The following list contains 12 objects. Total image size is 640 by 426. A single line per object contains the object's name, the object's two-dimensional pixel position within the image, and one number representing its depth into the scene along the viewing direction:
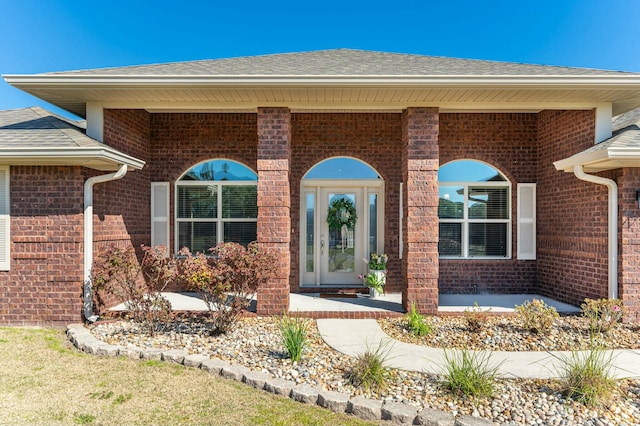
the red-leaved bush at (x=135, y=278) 5.34
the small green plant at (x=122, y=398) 3.47
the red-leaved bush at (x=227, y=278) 5.03
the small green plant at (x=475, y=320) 5.31
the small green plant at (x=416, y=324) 5.25
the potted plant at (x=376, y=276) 7.33
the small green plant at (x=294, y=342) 4.21
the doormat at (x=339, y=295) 7.31
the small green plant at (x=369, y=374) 3.63
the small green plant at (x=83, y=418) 3.16
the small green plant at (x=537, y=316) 5.20
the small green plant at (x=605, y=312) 5.25
